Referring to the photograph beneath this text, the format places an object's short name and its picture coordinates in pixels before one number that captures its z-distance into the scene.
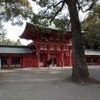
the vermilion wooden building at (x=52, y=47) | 16.30
